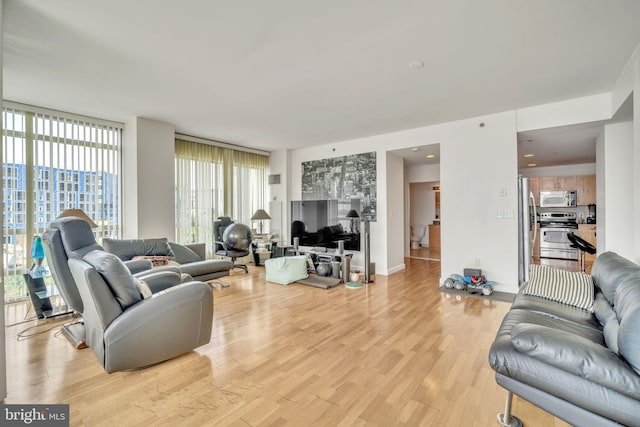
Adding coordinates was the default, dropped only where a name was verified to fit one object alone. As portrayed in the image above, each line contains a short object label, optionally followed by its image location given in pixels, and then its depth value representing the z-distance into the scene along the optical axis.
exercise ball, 5.56
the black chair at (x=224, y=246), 5.67
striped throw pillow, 2.40
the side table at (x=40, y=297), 3.33
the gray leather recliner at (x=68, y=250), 2.60
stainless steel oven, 7.64
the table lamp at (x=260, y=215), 6.84
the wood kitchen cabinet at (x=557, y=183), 7.63
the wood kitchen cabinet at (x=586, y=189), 7.35
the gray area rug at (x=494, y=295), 4.15
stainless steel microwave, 7.52
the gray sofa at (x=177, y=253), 4.19
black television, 5.82
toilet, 9.38
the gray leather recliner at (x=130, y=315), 2.15
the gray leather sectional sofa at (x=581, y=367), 1.28
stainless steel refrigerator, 4.32
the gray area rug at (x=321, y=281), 4.84
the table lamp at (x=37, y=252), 3.63
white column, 4.83
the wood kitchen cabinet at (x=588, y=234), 6.99
